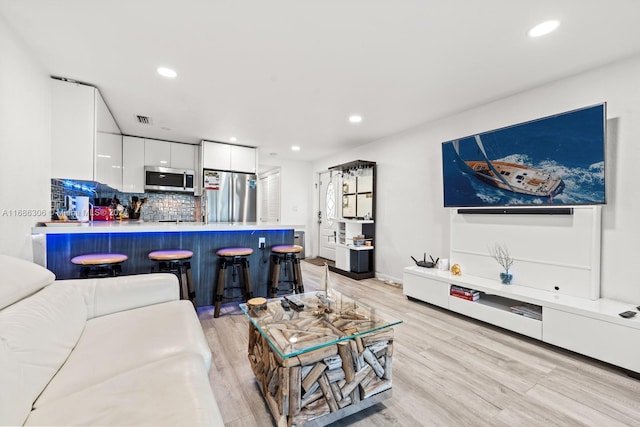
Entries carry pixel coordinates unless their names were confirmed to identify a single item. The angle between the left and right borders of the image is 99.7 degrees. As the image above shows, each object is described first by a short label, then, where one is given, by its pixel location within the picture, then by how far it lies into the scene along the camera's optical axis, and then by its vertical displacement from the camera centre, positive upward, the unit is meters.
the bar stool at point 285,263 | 3.18 -0.65
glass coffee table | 1.37 -0.83
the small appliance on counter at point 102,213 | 3.90 -0.04
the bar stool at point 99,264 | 2.22 -0.45
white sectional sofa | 0.92 -0.68
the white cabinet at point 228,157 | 4.84 +1.02
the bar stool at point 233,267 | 2.89 -0.61
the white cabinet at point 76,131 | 2.60 +0.79
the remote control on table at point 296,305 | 1.91 -0.67
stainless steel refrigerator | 4.86 +0.29
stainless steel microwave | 4.68 +0.57
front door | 6.10 -0.11
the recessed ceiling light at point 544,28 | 1.85 +1.30
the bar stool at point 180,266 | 2.60 -0.55
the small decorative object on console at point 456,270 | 3.22 -0.69
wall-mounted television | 2.27 +0.50
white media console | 2.04 -0.74
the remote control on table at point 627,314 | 1.96 -0.73
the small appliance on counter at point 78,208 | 3.13 +0.03
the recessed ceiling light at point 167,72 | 2.49 +1.31
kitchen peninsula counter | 2.40 -0.34
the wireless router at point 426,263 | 3.58 -0.67
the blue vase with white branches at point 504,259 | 2.83 -0.50
